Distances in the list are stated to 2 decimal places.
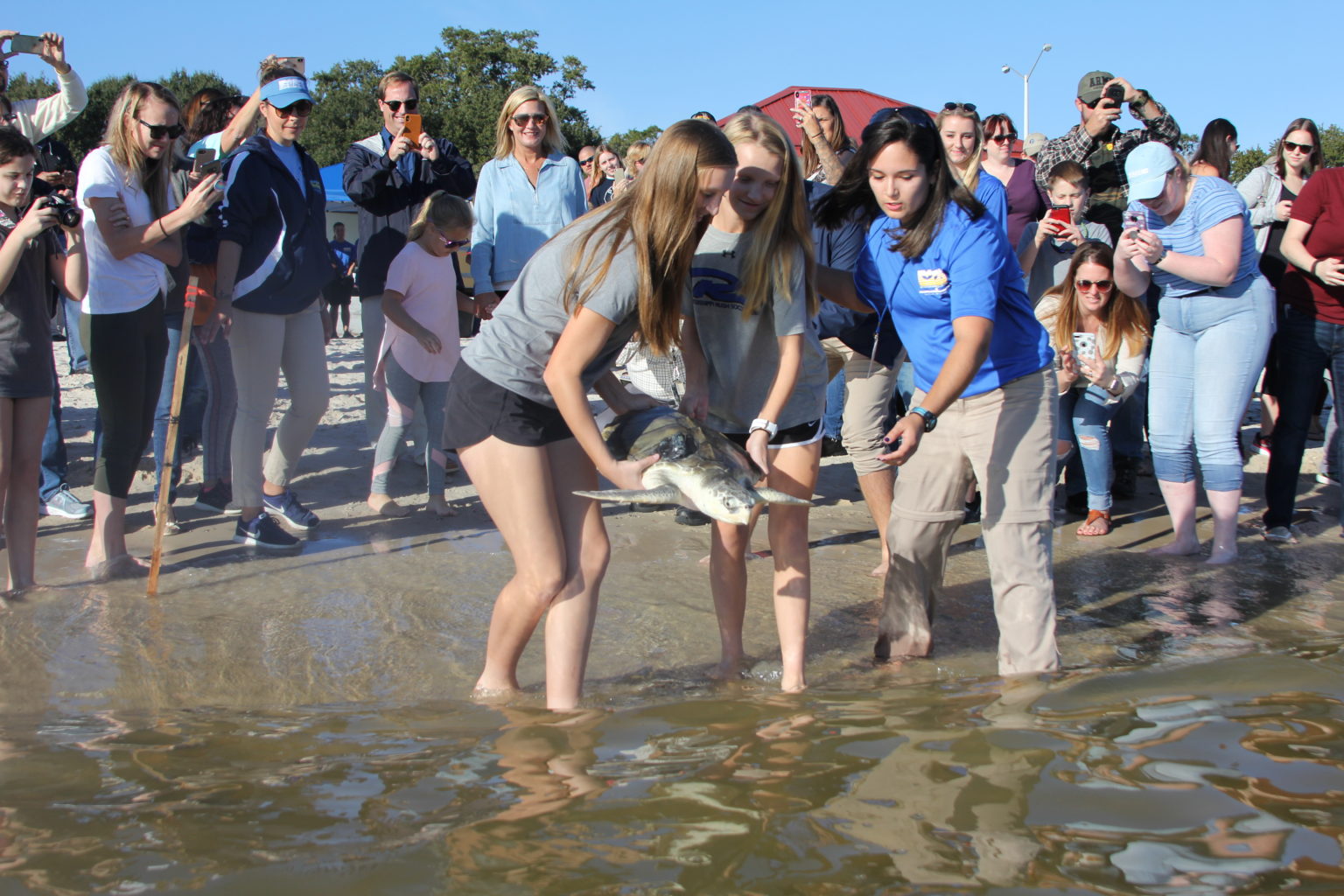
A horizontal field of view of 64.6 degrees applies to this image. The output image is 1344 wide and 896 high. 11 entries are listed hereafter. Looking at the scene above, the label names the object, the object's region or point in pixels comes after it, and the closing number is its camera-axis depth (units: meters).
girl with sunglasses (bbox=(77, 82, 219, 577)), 4.96
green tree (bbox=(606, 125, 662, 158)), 51.84
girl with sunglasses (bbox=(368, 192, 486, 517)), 6.09
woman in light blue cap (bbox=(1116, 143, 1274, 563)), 5.00
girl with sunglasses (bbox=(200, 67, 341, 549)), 5.46
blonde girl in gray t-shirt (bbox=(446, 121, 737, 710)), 3.01
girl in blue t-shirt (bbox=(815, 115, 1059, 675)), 3.42
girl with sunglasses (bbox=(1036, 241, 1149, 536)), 6.04
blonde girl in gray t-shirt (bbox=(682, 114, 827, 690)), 3.50
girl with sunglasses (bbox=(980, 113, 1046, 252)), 7.17
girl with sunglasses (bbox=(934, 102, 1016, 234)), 5.70
